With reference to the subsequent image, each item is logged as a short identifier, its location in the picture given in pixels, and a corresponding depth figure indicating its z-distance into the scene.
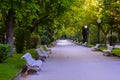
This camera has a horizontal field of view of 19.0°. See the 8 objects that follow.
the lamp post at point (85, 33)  79.56
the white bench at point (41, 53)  26.79
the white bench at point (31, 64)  17.42
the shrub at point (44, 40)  60.62
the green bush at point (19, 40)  33.03
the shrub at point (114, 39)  53.28
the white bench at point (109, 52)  34.16
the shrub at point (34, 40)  47.66
